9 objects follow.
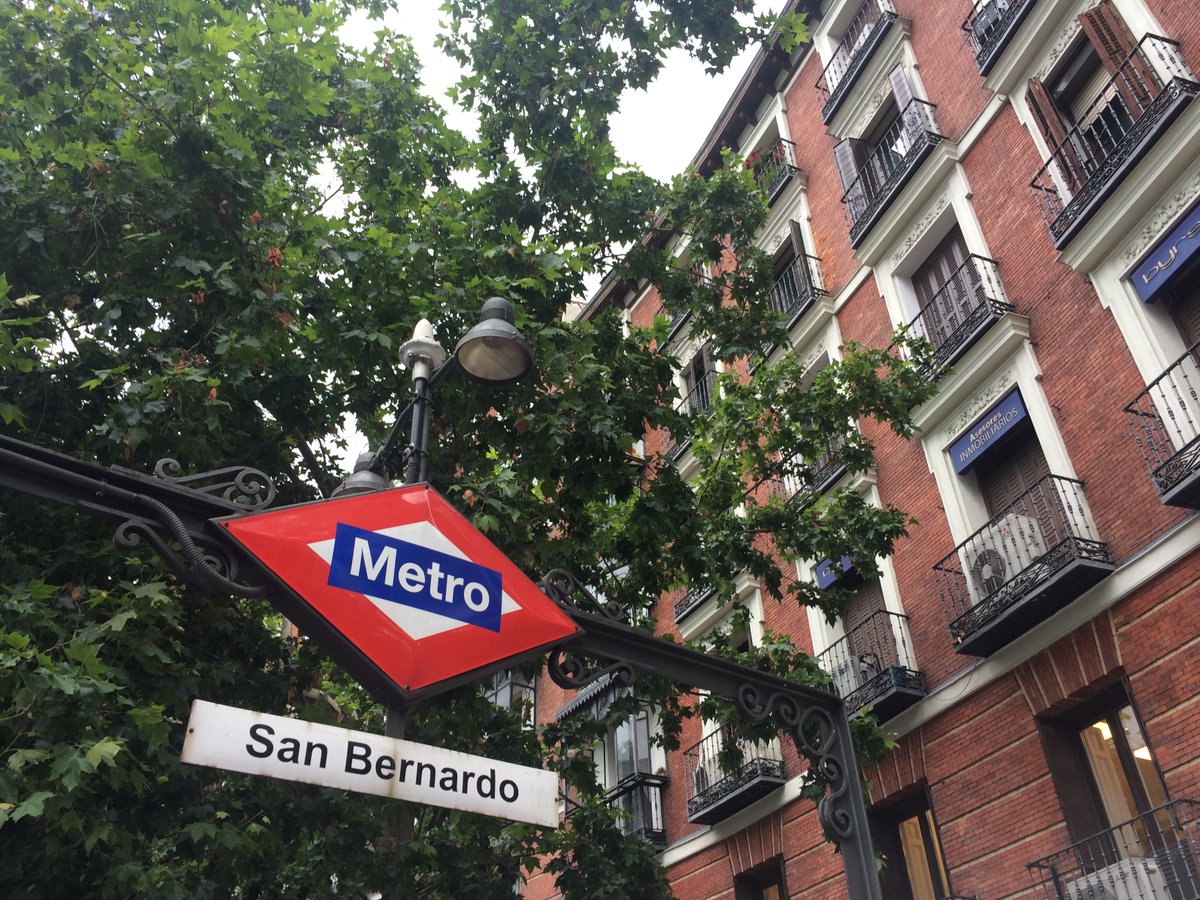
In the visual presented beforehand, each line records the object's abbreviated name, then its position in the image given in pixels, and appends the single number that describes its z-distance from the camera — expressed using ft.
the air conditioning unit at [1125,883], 28.45
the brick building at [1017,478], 32.22
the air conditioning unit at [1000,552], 36.52
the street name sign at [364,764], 10.26
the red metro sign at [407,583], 11.62
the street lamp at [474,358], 17.67
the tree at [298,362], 22.34
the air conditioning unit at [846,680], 44.14
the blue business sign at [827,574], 47.83
